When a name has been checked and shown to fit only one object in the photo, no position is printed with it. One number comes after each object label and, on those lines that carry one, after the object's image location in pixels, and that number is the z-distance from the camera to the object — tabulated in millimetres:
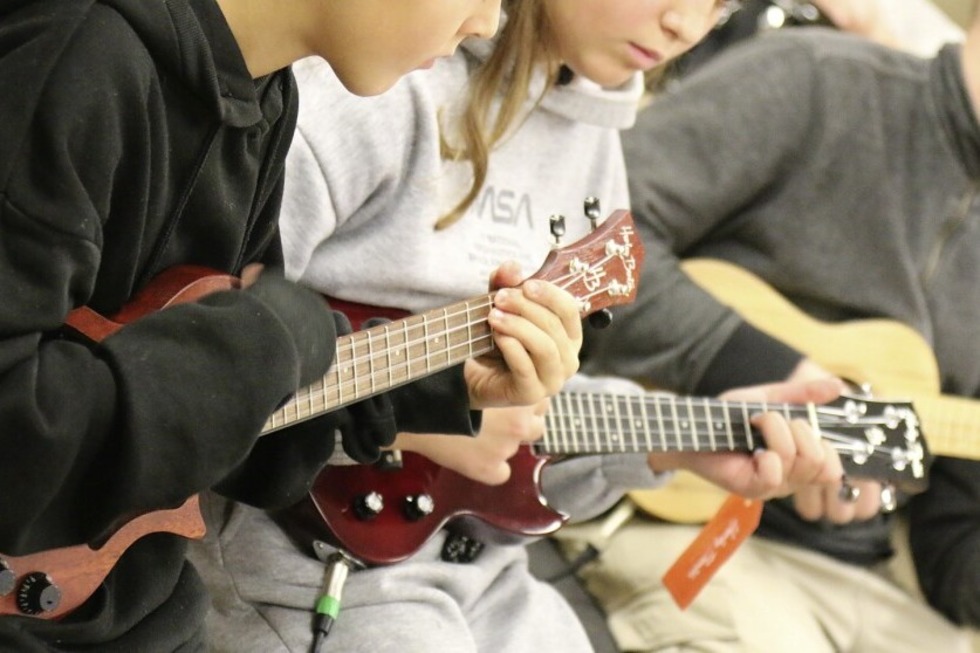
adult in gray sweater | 4215
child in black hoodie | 3463
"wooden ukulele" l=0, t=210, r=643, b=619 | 3545
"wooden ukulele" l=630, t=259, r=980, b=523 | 4272
